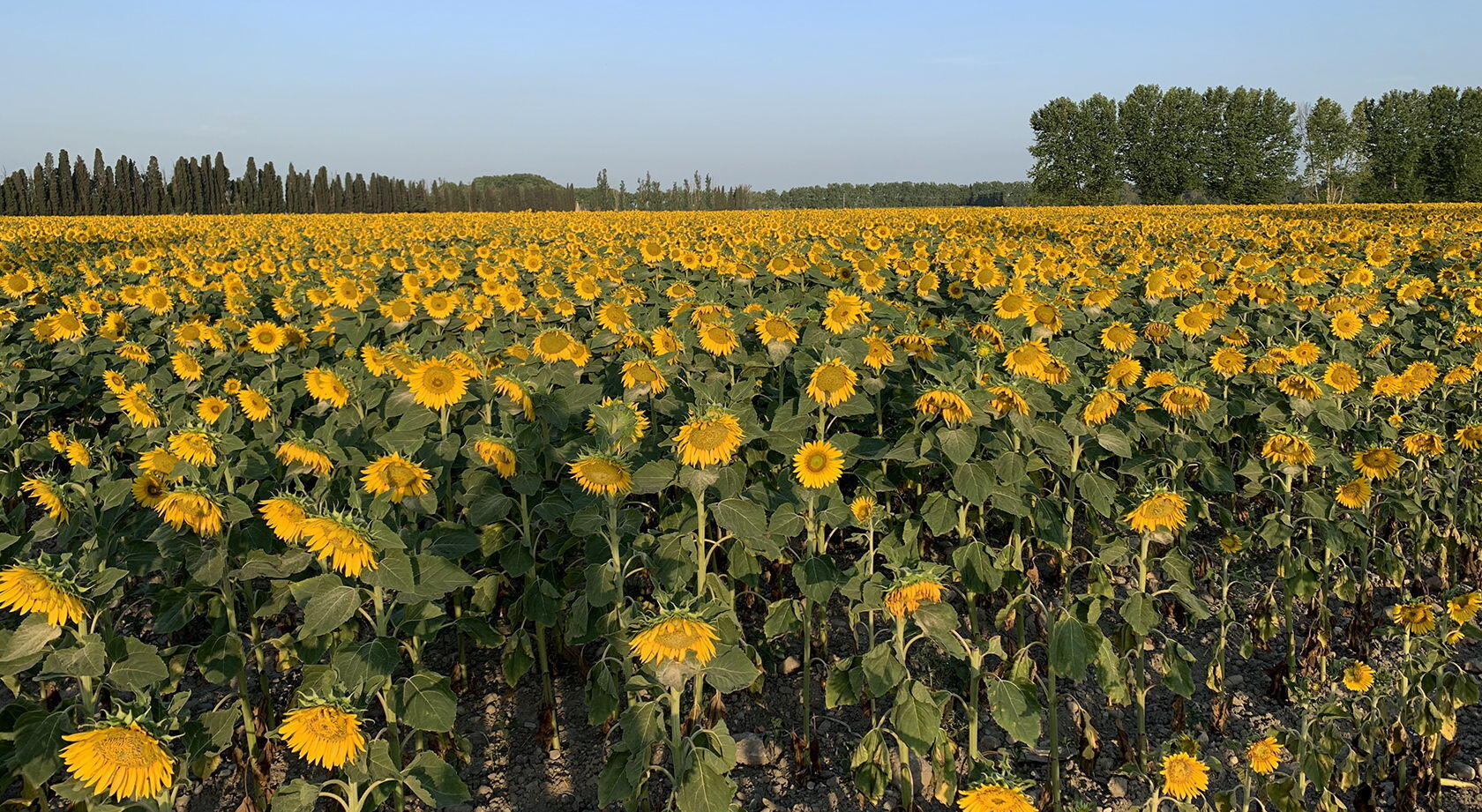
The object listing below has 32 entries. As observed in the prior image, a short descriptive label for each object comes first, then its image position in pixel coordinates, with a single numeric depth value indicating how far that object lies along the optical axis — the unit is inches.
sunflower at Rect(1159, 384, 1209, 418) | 136.3
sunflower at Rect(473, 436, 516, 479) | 112.3
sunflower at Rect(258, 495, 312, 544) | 90.6
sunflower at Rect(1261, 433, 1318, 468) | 131.6
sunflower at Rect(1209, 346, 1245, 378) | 161.9
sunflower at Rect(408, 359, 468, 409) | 128.6
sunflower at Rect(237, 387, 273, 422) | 140.0
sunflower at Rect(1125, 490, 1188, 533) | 114.0
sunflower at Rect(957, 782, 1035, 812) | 83.3
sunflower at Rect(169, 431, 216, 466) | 105.7
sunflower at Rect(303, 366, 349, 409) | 137.6
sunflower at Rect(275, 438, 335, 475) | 110.0
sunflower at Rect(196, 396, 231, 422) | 145.1
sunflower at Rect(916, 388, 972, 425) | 114.2
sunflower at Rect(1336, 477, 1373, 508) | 143.9
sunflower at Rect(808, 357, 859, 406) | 122.8
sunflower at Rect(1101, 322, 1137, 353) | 170.4
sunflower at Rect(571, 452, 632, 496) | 100.2
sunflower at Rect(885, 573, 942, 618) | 91.5
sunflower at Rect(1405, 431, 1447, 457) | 156.3
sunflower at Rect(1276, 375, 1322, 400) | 146.6
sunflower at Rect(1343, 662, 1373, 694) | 119.9
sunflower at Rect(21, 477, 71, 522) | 102.2
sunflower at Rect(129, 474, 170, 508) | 114.4
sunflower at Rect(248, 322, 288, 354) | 195.2
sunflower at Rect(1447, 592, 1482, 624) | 130.6
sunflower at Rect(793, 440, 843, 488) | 113.7
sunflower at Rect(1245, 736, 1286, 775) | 103.4
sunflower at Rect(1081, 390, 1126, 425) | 126.3
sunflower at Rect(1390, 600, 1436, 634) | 124.5
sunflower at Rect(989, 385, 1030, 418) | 118.2
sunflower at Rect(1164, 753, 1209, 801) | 95.1
